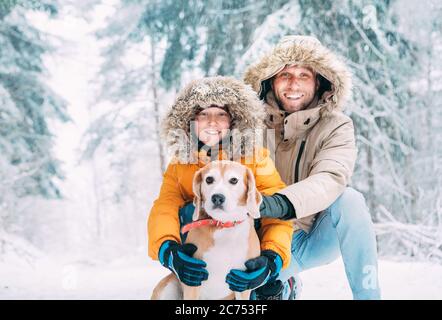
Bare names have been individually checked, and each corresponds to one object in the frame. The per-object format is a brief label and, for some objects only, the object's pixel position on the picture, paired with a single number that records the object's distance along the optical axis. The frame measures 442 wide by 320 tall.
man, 2.31
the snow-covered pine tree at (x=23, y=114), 7.12
